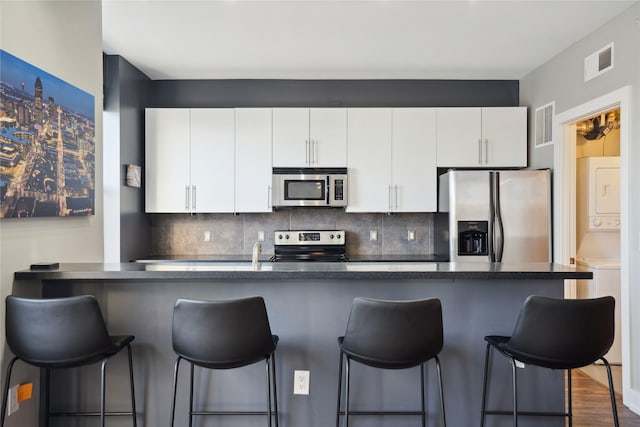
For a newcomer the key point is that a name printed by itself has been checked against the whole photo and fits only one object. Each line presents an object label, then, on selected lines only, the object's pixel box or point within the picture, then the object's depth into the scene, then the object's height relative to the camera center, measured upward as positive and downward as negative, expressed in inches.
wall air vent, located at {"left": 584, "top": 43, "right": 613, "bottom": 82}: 116.4 +44.0
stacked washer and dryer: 147.2 +0.5
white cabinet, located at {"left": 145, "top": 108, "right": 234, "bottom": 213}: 158.6 +20.8
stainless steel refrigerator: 141.7 +1.4
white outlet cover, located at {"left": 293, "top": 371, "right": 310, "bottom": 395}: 86.2 -34.4
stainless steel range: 160.7 -11.9
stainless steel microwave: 157.2 +9.8
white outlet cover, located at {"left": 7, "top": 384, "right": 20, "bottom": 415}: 75.4 -34.0
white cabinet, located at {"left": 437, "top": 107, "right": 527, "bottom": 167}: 158.4 +29.9
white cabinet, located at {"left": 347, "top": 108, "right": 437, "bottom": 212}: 158.4 +25.9
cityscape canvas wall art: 71.2 +13.3
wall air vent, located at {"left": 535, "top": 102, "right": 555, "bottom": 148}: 146.4 +32.2
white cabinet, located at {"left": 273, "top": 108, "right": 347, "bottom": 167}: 157.8 +29.1
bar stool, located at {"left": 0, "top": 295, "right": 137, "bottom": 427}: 67.6 -19.1
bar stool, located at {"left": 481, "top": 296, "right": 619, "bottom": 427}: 68.7 -19.2
